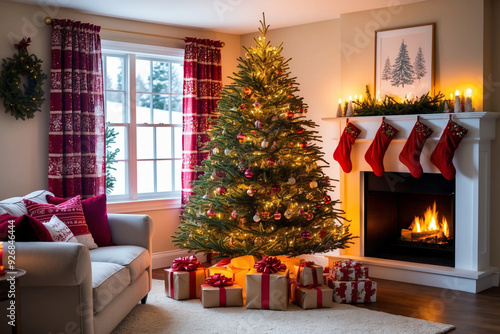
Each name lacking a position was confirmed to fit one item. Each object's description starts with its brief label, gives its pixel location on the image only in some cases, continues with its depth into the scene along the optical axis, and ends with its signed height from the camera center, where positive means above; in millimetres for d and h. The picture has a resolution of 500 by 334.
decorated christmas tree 4438 -203
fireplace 4805 -511
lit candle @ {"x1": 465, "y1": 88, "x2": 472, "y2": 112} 4730 +440
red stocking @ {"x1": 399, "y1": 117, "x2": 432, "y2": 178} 4945 +54
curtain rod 5035 +1236
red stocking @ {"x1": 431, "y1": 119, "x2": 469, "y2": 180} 4754 +59
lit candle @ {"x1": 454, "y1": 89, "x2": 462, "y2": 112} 4781 +418
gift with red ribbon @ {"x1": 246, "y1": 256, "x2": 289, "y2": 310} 4180 -1016
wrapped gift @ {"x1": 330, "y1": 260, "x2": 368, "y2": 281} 4449 -946
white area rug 3764 -1183
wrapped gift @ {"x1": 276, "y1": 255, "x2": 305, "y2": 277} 4620 -902
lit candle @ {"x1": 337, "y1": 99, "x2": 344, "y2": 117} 5535 +418
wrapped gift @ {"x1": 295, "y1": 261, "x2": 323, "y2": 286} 4281 -933
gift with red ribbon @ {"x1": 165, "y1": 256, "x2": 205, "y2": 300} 4480 -1009
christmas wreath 4805 +616
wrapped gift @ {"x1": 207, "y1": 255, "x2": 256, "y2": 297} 4516 -948
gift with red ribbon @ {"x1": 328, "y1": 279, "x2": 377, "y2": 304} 4422 -1092
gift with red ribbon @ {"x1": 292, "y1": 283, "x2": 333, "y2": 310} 4219 -1088
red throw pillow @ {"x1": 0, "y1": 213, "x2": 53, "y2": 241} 3205 -436
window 5758 +403
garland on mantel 4965 +436
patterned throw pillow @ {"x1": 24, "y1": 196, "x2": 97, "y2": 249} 3977 -437
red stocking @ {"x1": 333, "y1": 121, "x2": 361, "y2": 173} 5406 +70
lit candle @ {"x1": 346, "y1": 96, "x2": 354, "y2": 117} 5475 +413
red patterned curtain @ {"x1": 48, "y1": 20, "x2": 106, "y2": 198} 5098 +386
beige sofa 3084 -777
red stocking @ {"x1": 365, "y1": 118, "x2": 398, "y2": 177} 5164 +57
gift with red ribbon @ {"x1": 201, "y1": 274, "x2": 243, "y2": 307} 4250 -1076
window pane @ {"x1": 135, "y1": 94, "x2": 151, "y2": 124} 5918 +484
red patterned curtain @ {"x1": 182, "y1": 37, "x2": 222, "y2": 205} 6016 +556
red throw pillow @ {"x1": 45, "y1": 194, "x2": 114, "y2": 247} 4293 -498
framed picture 5035 +850
